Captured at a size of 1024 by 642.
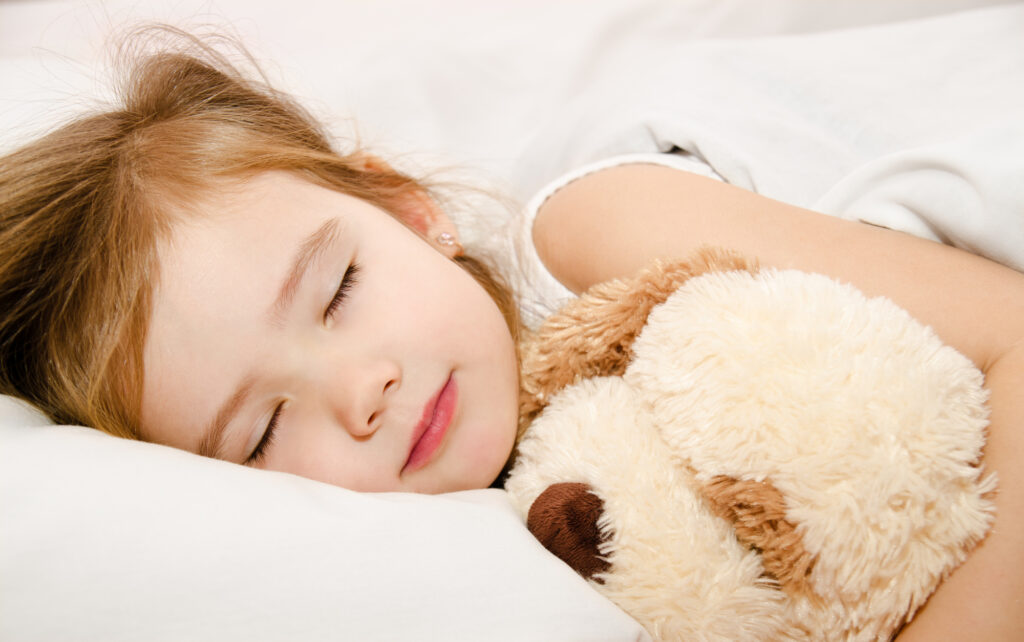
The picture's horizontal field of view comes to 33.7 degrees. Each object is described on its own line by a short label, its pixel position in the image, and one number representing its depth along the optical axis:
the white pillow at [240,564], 0.50
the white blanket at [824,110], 0.63
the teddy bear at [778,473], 0.51
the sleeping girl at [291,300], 0.57
